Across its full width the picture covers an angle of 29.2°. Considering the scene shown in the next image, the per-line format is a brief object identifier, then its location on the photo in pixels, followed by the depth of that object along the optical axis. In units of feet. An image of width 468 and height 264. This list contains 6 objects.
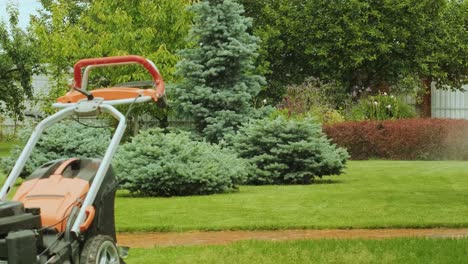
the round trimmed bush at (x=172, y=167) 41.39
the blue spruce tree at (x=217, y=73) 56.80
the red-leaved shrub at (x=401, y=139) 72.38
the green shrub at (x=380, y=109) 85.40
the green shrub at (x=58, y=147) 47.14
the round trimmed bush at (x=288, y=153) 47.47
